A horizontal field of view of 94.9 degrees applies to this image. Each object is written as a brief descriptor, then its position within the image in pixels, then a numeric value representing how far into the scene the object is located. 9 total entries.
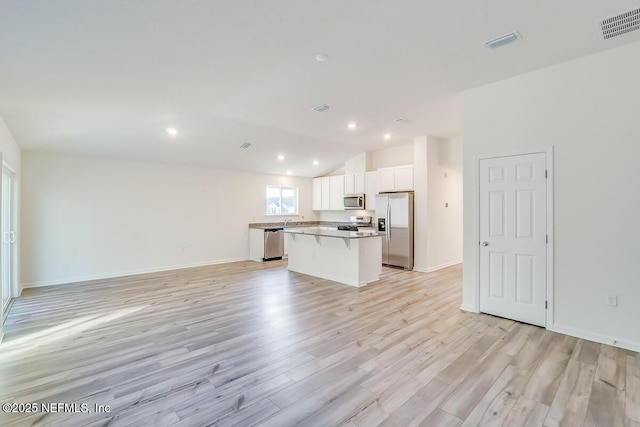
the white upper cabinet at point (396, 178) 6.75
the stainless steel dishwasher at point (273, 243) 7.79
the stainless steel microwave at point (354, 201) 7.87
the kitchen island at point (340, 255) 5.33
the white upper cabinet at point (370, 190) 7.60
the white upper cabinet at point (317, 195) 9.26
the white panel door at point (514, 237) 3.47
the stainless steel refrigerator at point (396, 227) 6.58
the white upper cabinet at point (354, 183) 7.94
